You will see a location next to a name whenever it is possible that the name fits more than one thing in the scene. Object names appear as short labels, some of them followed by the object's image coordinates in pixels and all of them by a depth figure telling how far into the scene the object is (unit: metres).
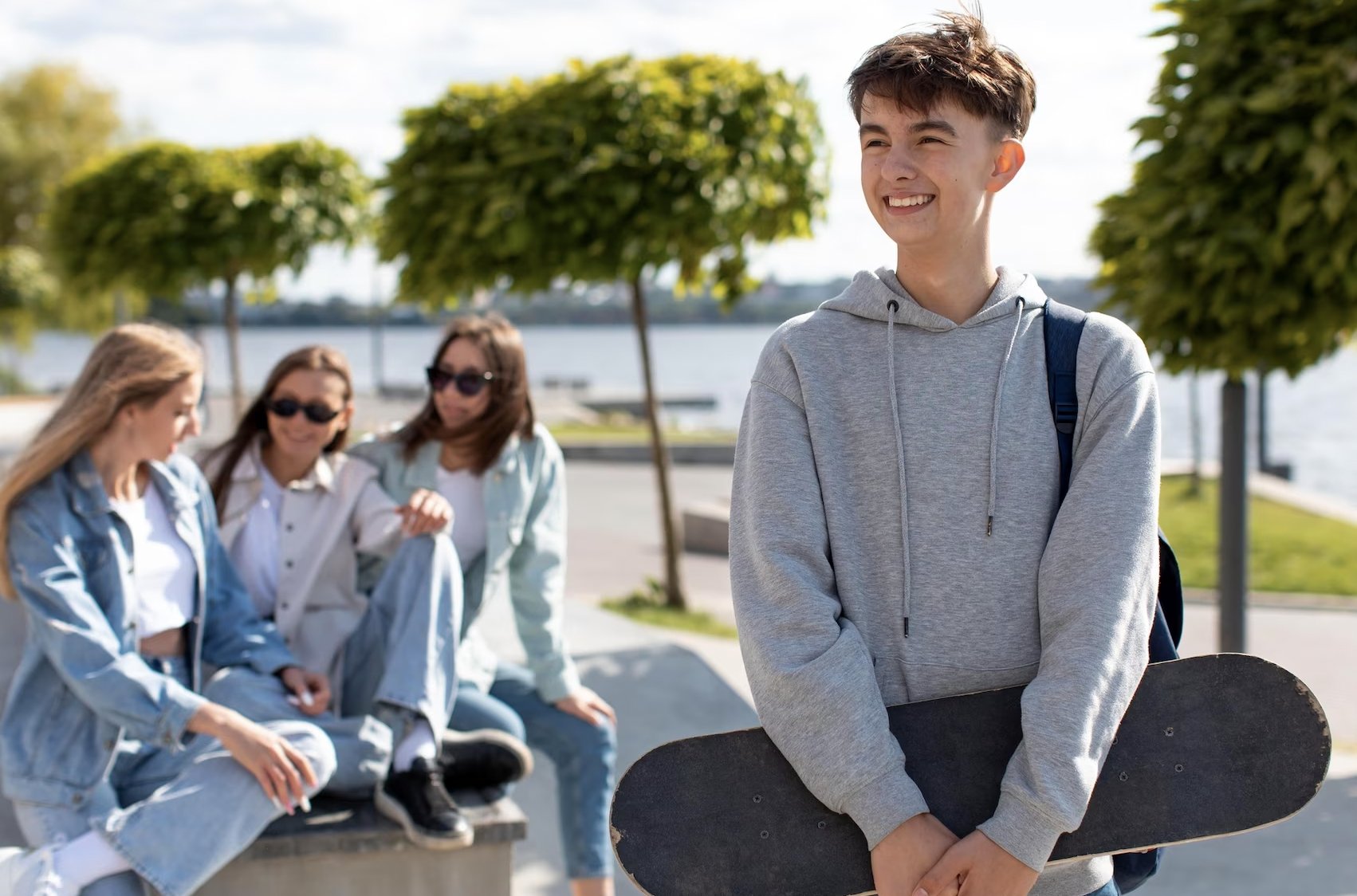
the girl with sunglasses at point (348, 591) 3.14
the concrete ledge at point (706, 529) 12.26
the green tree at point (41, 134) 29.23
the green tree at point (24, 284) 22.89
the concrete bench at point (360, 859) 2.97
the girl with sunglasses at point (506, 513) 3.73
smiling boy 1.74
